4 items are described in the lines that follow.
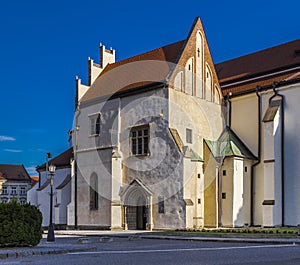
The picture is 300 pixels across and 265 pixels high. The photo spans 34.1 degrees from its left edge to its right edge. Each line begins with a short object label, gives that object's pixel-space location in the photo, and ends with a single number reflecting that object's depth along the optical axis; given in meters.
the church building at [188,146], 32.91
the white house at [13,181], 81.53
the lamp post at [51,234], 22.49
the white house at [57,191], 41.25
